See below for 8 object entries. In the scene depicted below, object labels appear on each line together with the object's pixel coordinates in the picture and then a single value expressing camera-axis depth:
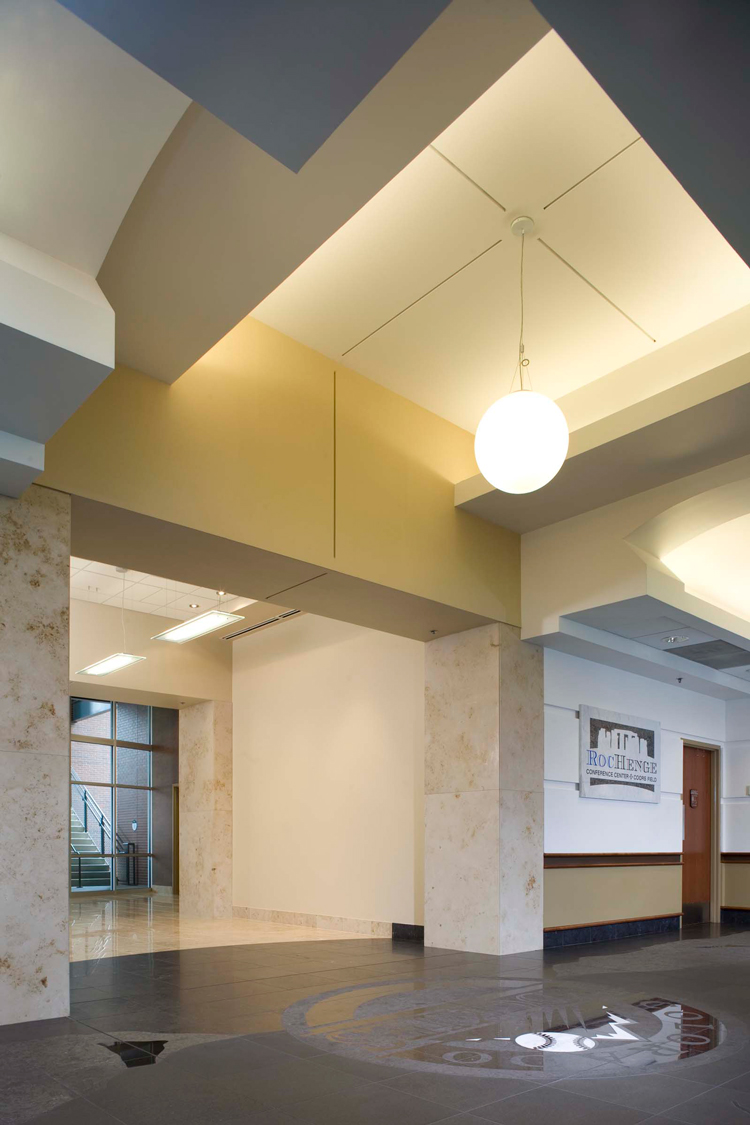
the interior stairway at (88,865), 17.91
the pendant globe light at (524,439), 5.93
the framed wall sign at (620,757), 10.08
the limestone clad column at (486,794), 8.60
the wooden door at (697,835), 12.36
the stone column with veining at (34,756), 5.05
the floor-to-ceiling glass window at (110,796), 18.22
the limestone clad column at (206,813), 13.31
